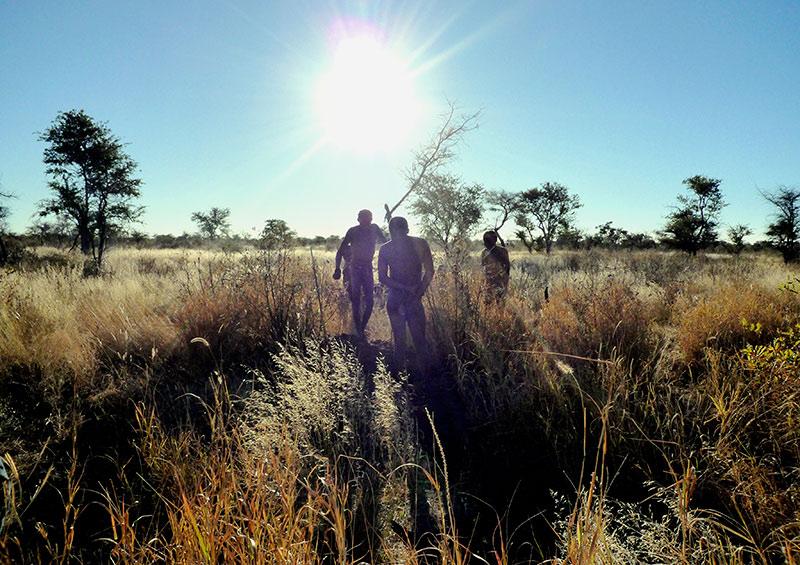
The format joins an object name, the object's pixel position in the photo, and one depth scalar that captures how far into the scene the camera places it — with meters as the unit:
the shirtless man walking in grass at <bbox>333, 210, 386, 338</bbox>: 5.68
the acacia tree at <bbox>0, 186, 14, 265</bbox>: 12.30
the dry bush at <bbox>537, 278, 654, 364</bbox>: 3.76
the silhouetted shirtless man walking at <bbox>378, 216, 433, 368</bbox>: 4.37
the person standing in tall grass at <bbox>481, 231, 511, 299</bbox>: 5.81
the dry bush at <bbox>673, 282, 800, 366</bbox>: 3.89
